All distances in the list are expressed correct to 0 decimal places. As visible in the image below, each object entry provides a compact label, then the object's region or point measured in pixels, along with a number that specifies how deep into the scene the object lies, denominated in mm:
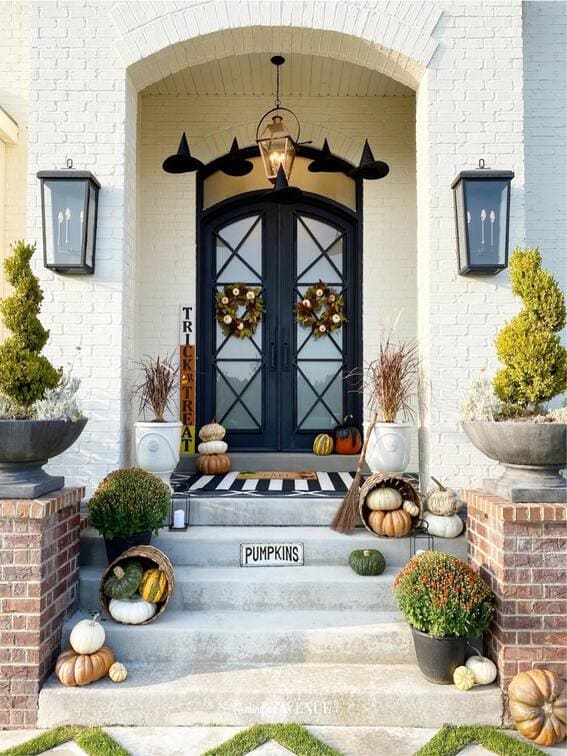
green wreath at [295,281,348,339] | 5078
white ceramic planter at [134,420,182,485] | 3471
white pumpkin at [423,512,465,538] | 3238
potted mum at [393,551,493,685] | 2469
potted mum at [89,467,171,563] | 2977
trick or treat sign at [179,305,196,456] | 4992
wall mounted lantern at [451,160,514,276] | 3451
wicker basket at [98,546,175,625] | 2816
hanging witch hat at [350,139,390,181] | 4062
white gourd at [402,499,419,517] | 3262
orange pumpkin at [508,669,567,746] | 2295
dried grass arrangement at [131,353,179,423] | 3656
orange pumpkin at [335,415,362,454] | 4867
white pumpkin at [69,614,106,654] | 2553
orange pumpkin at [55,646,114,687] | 2496
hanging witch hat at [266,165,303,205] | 3961
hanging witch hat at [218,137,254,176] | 4445
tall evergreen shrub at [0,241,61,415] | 2672
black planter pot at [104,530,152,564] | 3031
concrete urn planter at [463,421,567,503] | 2584
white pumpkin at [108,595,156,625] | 2760
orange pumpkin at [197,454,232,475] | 4590
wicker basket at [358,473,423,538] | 3264
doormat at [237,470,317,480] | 4305
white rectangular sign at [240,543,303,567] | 3174
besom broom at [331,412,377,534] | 3340
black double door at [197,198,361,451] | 5117
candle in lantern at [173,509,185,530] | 3381
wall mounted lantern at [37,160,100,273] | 3426
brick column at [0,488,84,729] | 2475
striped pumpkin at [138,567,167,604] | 2805
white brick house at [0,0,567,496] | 3543
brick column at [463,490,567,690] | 2539
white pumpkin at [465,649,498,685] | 2512
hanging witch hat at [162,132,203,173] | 4062
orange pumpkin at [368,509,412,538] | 3225
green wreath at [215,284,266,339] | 5051
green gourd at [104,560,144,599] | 2791
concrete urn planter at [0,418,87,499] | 2582
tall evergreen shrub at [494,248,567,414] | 2684
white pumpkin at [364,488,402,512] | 3246
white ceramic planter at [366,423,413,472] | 3537
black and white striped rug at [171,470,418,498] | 3703
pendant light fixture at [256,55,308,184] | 4309
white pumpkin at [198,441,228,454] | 4648
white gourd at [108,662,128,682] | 2523
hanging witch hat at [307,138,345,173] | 4664
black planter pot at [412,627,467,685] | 2502
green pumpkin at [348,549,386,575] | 3021
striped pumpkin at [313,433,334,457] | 4848
